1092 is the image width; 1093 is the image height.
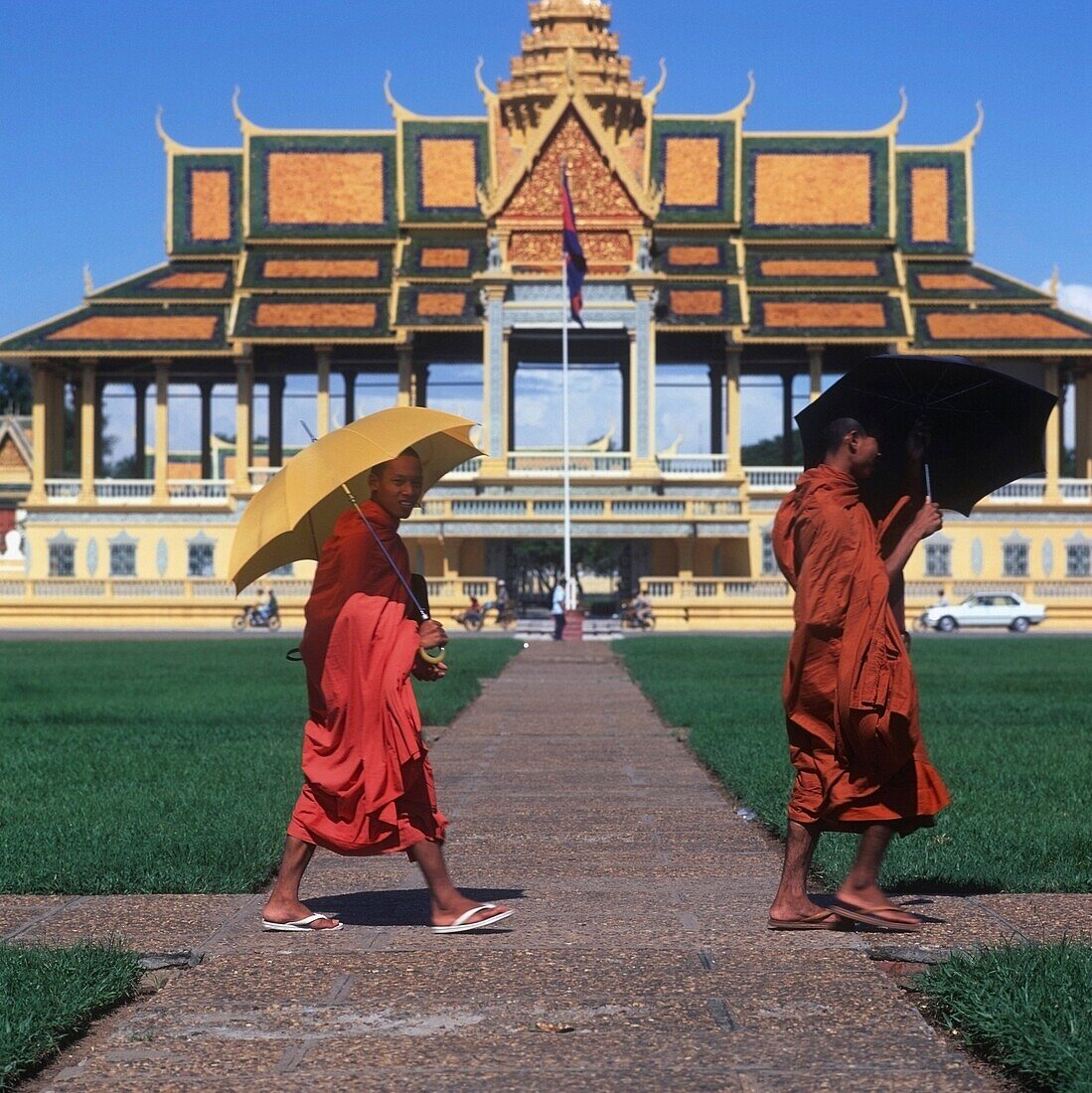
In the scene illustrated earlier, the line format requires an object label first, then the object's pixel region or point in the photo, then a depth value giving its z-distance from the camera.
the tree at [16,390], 103.44
